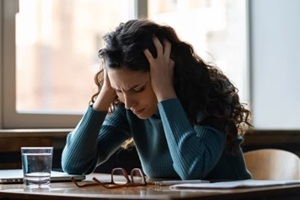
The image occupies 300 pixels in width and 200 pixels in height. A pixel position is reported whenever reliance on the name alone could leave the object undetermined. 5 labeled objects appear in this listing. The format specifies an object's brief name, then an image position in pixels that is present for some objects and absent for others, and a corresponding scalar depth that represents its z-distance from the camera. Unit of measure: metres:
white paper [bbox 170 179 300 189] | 2.29
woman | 2.66
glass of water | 2.51
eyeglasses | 2.44
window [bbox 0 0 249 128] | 3.40
